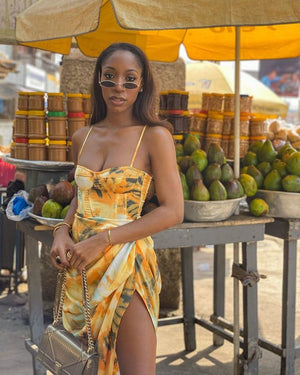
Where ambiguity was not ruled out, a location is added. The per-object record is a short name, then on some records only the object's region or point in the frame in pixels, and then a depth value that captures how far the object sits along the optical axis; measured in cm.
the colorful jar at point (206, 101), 447
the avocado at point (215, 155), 374
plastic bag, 354
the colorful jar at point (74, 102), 400
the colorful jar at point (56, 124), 395
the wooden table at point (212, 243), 331
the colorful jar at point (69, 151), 404
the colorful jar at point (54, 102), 393
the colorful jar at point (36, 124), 396
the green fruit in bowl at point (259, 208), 360
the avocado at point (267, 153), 401
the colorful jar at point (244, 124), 441
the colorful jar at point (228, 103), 441
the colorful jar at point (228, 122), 436
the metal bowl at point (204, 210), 335
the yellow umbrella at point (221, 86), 952
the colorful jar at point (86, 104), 410
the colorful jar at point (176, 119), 405
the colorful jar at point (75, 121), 401
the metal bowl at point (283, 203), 364
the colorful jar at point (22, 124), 399
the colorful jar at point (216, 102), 443
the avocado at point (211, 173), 354
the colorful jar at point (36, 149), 397
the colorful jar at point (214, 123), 430
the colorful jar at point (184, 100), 415
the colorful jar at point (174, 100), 410
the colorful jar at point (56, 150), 396
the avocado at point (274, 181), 376
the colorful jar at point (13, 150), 410
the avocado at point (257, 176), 386
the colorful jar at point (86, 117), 408
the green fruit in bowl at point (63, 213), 326
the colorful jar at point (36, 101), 394
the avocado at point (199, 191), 338
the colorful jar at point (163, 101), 418
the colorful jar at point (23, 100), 397
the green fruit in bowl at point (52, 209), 327
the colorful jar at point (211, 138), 429
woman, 227
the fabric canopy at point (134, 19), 262
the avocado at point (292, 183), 367
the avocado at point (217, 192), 341
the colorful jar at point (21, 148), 401
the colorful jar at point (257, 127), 447
